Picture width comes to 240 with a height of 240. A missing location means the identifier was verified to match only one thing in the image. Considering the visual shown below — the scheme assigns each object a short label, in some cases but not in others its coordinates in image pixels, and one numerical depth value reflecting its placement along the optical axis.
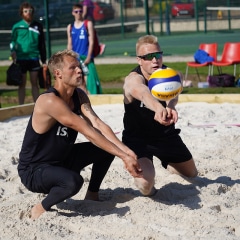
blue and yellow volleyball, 5.78
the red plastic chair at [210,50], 14.66
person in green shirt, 12.06
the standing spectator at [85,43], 12.55
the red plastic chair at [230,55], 14.37
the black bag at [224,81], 13.34
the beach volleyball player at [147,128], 5.88
